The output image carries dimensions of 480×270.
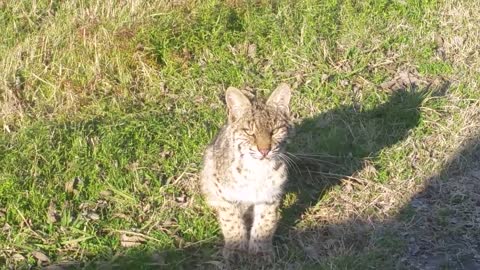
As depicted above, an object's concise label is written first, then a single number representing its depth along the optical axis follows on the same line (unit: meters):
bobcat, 4.58
